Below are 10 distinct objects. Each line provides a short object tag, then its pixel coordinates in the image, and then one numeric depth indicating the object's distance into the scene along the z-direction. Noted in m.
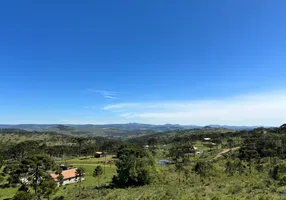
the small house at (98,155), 113.35
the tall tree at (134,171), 48.34
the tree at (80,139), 100.01
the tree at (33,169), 27.08
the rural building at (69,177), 58.36
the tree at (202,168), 51.69
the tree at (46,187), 28.34
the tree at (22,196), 26.42
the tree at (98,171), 49.09
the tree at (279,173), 36.49
